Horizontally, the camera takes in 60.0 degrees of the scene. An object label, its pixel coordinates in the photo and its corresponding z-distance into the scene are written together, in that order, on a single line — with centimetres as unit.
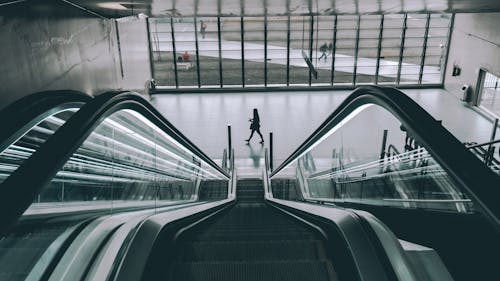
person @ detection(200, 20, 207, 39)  2046
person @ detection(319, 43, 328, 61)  1809
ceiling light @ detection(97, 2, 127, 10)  821
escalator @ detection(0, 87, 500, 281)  177
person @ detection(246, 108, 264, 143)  1090
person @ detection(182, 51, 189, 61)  2106
